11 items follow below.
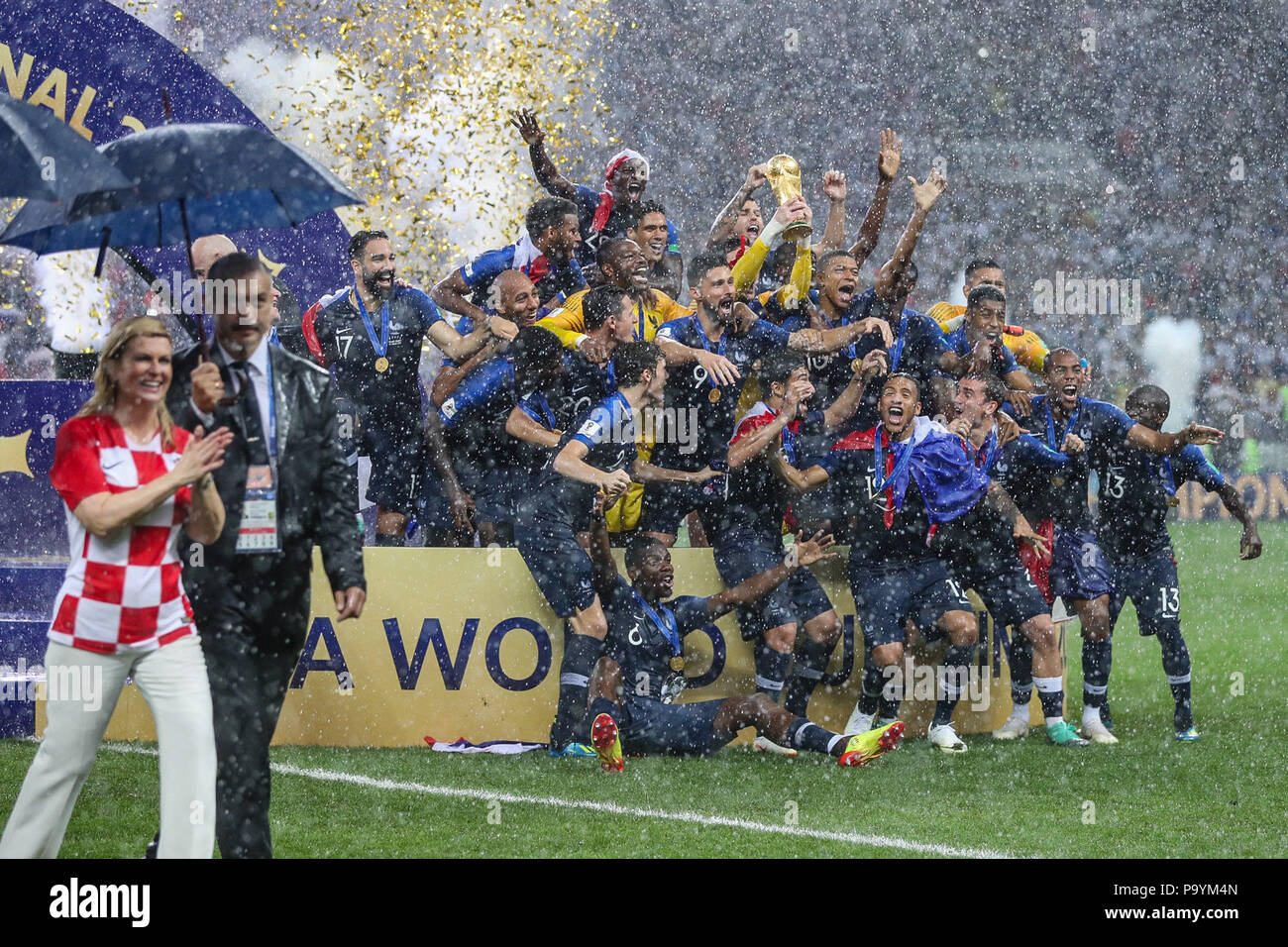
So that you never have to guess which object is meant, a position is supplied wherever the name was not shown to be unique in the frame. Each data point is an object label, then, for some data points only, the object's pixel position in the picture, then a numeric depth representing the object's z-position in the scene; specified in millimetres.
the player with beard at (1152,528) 14969
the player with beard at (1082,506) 15102
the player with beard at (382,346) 14828
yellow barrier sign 14172
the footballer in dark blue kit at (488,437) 14312
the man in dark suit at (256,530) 8367
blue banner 17937
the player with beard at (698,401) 14102
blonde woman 7762
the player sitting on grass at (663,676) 12914
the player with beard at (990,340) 15602
